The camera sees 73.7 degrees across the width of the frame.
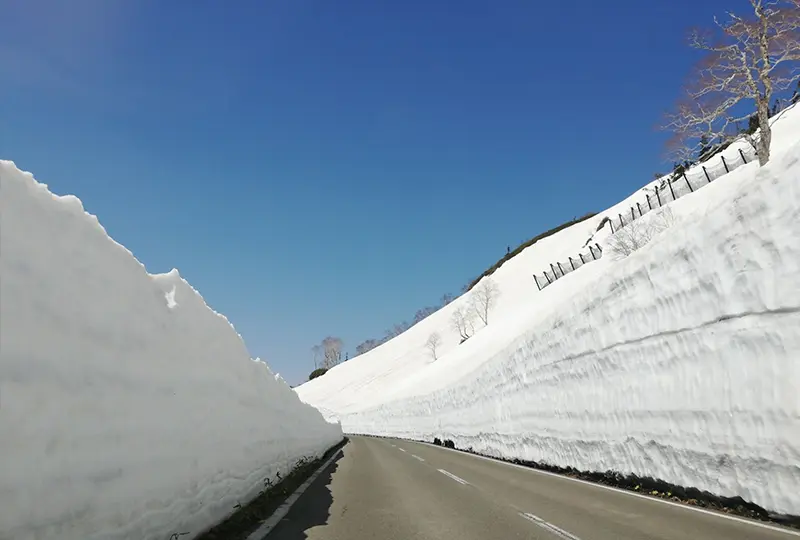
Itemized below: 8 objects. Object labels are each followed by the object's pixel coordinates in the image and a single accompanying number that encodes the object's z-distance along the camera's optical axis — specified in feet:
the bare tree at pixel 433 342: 304.09
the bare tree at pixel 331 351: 487.98
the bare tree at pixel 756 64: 68.13
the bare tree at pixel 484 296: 290.50
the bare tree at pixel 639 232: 132.77
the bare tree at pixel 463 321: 297.57
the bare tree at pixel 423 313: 501.15
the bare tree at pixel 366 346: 521.28
